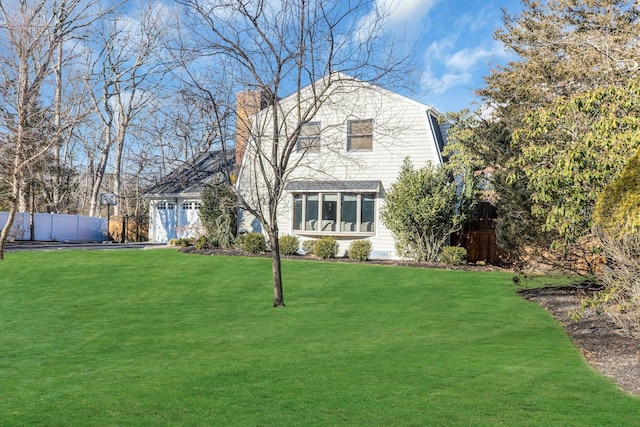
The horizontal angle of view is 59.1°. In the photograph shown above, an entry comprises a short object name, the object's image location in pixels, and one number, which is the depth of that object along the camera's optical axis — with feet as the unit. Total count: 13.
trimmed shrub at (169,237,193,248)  78.12
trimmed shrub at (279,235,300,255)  67.51
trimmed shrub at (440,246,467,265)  59.60
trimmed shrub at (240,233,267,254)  67.21
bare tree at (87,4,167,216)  97.52
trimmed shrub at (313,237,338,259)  65.21
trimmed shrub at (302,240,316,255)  69.31
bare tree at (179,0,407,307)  37.96
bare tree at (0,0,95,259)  60.54
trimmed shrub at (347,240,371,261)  63.98
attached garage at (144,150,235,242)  89.86
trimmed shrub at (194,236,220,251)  71.36
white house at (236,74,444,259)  66.18
